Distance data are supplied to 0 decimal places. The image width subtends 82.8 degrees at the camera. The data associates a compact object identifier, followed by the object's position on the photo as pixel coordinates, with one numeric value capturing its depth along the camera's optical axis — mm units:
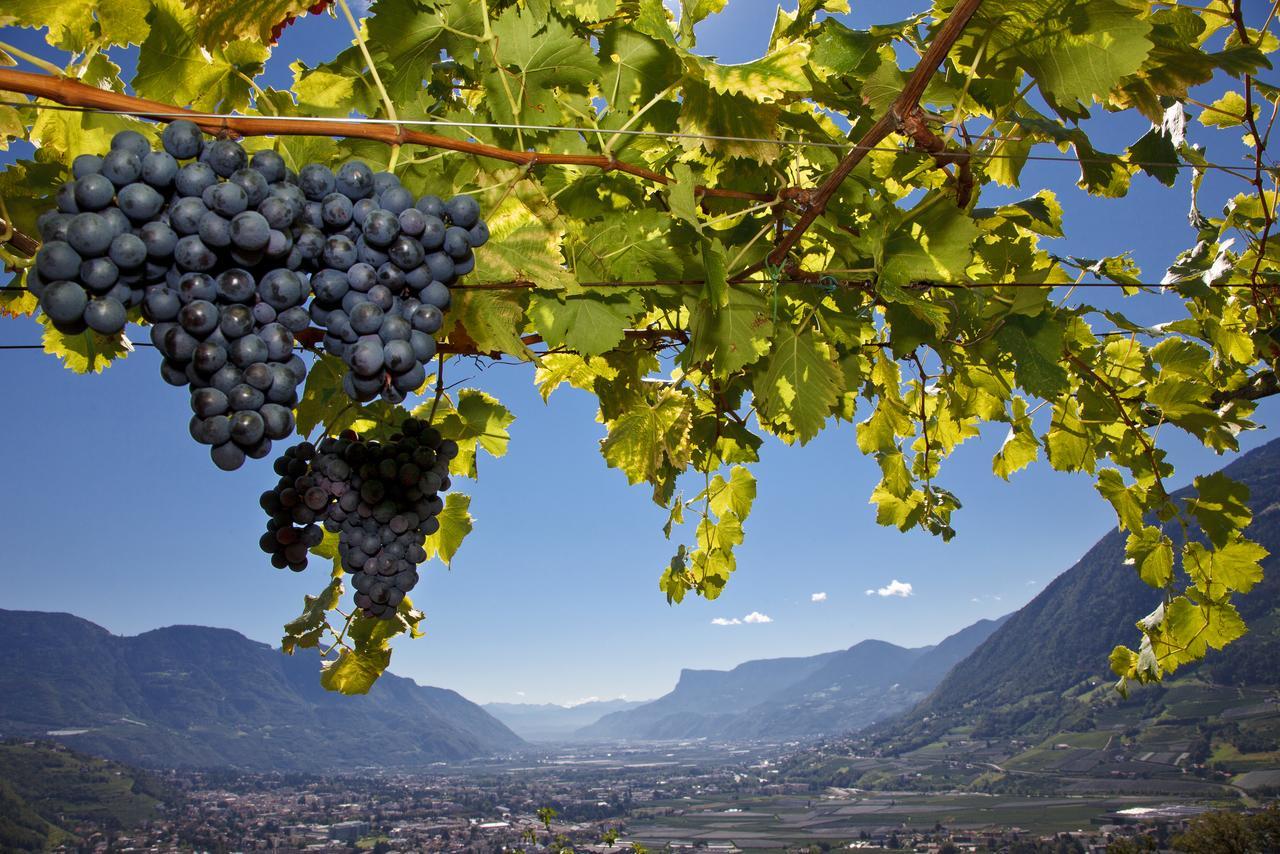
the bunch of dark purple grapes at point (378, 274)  952
